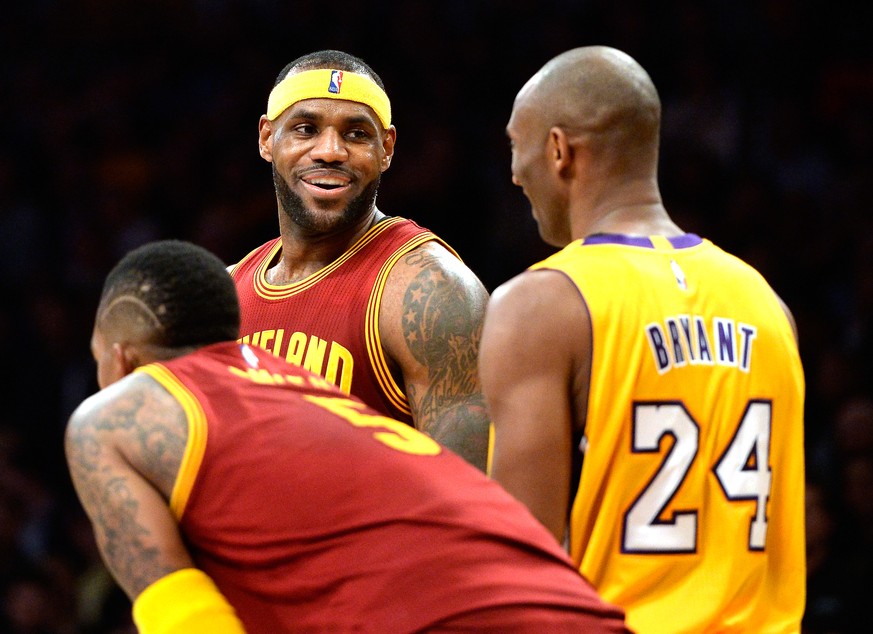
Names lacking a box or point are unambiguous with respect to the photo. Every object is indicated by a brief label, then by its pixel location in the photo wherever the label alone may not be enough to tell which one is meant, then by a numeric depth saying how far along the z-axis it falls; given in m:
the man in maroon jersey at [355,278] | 7.71
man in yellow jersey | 5.39
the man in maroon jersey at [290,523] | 4.77
